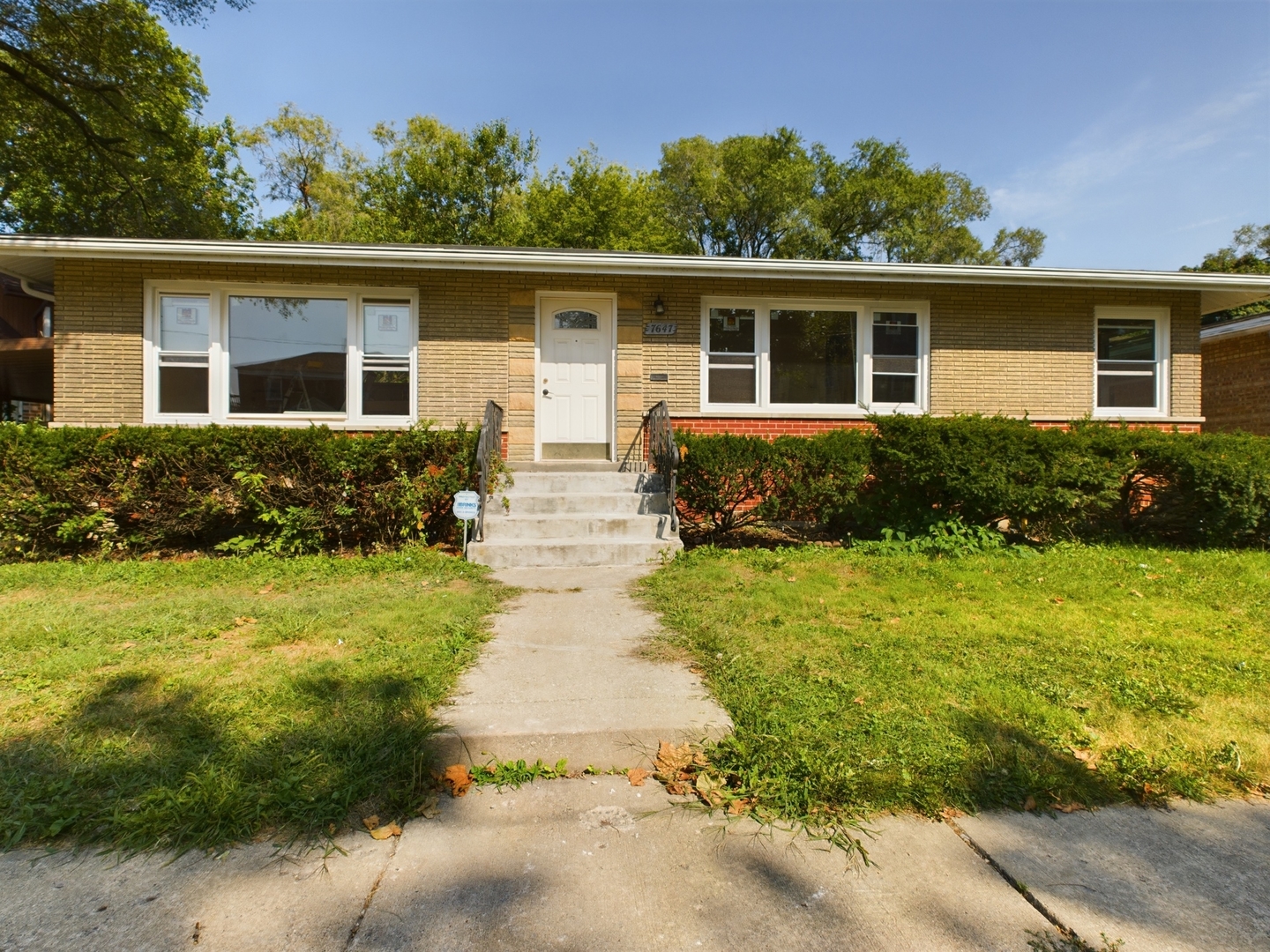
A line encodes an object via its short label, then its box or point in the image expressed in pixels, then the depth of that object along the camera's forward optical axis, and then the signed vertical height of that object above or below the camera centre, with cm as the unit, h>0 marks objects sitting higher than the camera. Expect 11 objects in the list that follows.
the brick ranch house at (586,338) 863 +186
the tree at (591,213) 2433 +963
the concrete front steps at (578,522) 675 -54
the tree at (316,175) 2923 +1353
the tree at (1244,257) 2786 +961
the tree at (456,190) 2538 +1085
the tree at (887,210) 3019 +1213
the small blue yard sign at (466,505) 657 -34
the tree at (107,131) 1395 +840
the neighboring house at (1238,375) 1183 +188
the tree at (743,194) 2955 +1248
